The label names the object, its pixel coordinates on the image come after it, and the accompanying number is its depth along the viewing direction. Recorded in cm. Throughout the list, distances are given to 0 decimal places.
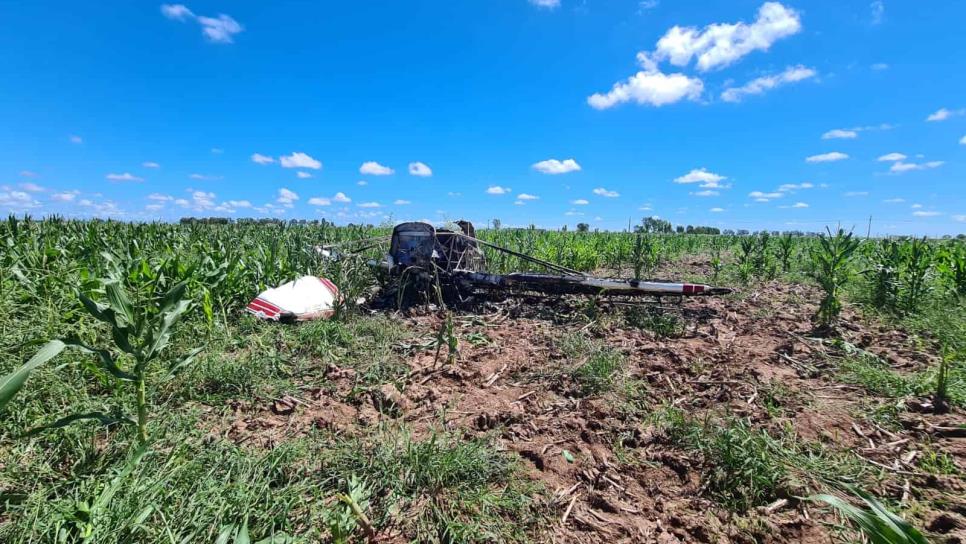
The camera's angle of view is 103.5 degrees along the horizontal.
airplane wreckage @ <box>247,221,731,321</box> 589
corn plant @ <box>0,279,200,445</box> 236
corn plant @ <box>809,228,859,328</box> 593
